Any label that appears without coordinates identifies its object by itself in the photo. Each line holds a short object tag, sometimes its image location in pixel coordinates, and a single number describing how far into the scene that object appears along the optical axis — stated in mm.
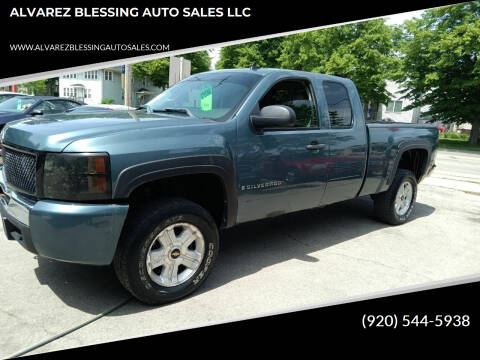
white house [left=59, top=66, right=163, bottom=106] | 53625
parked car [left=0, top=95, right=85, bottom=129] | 9281
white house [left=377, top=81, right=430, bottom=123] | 45531
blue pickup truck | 2625
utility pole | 14828
